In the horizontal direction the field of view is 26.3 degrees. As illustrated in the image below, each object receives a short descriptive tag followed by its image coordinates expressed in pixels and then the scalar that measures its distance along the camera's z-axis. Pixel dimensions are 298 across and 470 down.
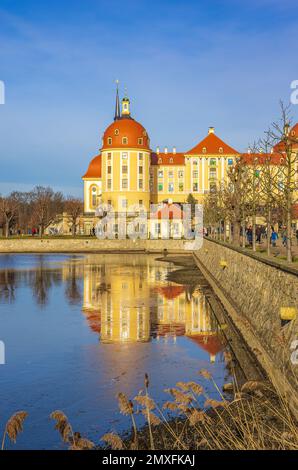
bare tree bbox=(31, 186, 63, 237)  86.62
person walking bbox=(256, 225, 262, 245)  48.02
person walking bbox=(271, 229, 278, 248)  47.34
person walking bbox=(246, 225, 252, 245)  50.08
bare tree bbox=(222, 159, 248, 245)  36.12
